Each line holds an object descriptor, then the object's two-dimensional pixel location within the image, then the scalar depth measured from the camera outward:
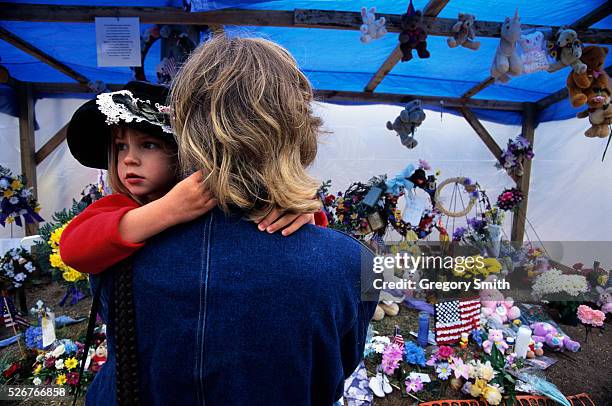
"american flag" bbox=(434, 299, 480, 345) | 1.98
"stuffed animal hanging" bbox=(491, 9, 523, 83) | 2.23
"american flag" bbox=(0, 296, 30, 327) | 1.89
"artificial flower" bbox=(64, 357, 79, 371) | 1.71
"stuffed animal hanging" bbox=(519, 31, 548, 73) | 2.31
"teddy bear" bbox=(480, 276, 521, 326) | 2.41
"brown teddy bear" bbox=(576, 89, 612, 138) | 2.56
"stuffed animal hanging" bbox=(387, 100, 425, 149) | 3.10
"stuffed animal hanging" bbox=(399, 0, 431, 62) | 2.21
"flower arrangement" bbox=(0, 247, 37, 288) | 2.06
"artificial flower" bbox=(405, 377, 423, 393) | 1.71
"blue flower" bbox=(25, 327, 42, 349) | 1.92
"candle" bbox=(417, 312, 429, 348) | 2.09
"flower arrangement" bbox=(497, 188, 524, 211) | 3.40
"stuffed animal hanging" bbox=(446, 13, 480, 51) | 2.23
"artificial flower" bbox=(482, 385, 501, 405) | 1.58
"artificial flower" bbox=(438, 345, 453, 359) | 1.88
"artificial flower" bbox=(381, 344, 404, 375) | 1.81
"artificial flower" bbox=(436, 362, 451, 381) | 1.76
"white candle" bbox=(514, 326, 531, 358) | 2.01
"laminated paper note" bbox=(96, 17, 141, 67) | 1.91
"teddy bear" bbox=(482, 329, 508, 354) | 2.02
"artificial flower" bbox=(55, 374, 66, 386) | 1.64
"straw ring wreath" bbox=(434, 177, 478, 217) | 2.78
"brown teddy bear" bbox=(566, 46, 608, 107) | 2.48
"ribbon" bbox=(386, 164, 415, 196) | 2.43
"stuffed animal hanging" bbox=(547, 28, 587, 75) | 2.27
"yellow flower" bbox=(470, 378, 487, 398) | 1.63
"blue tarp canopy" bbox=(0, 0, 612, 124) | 2.38
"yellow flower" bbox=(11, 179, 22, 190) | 2.55
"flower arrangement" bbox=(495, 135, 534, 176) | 3.64
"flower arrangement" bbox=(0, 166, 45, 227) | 2.53
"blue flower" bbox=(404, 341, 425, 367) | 1.88
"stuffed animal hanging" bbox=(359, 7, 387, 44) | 2.16
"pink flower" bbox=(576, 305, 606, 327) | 2.24
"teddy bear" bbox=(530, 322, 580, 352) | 2.18
